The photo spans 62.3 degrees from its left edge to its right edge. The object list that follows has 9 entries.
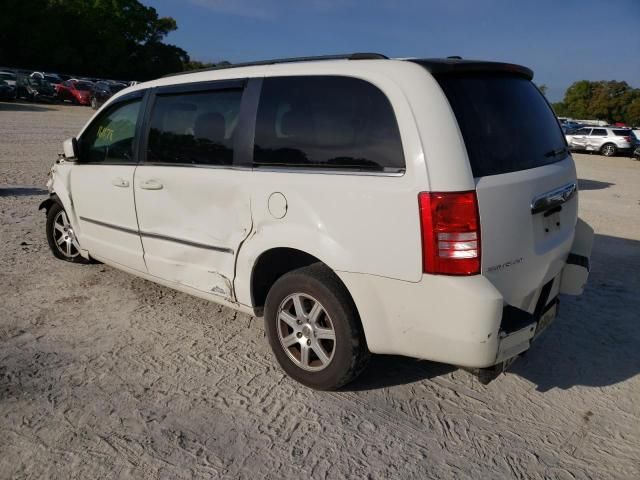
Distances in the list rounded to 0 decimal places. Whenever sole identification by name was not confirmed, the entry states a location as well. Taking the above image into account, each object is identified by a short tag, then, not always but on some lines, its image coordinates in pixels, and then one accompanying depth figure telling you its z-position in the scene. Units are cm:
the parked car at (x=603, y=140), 2681
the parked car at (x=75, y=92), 3412
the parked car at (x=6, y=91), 3083
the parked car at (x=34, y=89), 3266
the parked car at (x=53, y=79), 3638
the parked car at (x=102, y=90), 3130
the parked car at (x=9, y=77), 3162
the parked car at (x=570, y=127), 2977
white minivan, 257
